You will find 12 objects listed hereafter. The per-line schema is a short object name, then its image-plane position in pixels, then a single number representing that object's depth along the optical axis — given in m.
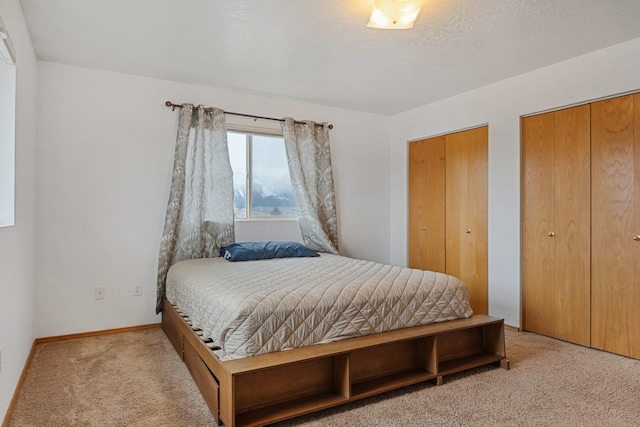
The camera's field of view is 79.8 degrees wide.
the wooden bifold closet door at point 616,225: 2.77
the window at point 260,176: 4.05
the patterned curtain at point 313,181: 4.14
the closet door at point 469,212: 3.83
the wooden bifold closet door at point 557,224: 3.06
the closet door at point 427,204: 4.32
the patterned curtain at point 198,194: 3.51
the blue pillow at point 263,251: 3.38
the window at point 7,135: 2.07
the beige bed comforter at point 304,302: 1.94
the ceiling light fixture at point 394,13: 2.14
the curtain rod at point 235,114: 3.56
